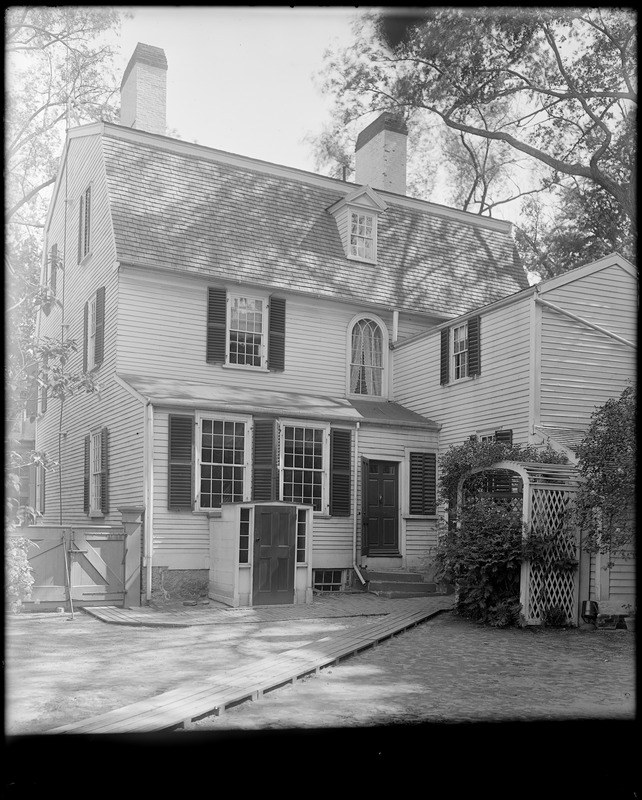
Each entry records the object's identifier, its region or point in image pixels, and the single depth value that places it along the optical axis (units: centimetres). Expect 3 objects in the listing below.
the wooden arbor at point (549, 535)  1131
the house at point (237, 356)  1387
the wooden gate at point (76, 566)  1134
